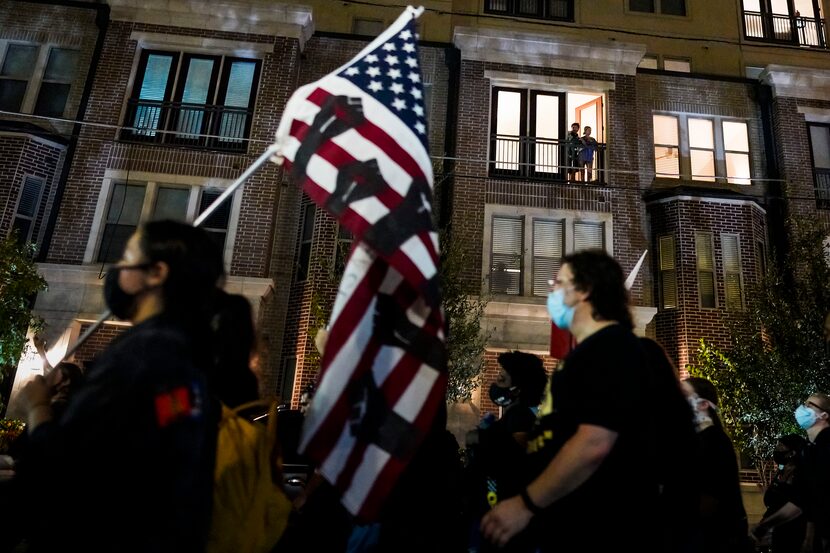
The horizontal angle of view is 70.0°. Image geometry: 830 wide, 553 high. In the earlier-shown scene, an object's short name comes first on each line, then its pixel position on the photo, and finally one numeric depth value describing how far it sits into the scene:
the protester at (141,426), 1.56
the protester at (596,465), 2.19
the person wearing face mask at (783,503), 5.59
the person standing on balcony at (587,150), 15.57
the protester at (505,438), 3.32
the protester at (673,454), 2.47
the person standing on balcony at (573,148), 15.58
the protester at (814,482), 4.32
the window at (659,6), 19.08
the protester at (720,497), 3.59
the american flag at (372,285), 2.75
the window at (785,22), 19.09
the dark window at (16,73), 15.66
